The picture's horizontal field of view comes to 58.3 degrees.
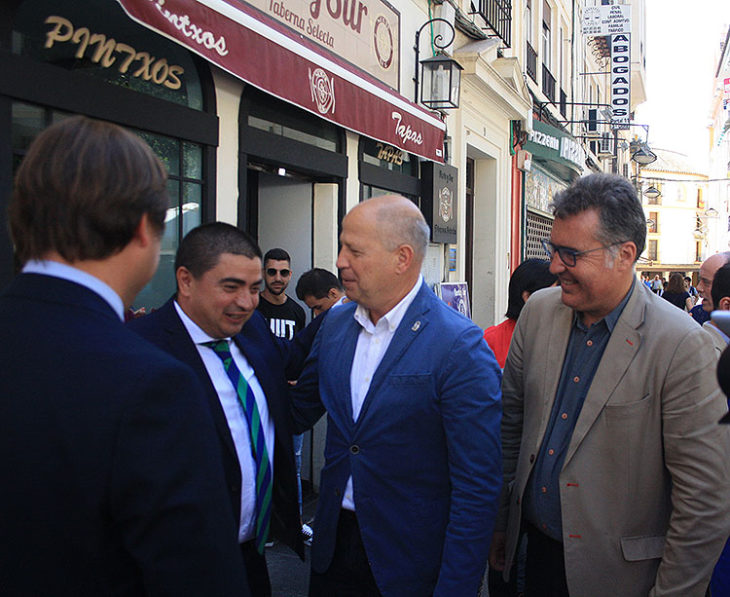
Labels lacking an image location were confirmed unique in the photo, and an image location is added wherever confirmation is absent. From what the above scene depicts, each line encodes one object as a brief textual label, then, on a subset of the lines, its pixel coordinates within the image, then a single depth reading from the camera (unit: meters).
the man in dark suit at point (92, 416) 1.04
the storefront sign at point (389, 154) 6.79
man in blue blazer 2.04
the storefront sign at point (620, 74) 16.84
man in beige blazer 2.00
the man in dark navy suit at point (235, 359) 2.07
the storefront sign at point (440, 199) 7.64
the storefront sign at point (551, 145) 11.72
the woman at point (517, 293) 3.60
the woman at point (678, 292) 10.12
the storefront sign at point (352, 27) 5.16
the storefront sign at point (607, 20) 15.73
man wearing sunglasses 5.12
